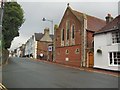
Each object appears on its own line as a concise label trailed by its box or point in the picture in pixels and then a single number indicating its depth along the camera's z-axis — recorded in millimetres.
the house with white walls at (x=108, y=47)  10720
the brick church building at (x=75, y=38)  13951
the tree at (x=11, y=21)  13939
